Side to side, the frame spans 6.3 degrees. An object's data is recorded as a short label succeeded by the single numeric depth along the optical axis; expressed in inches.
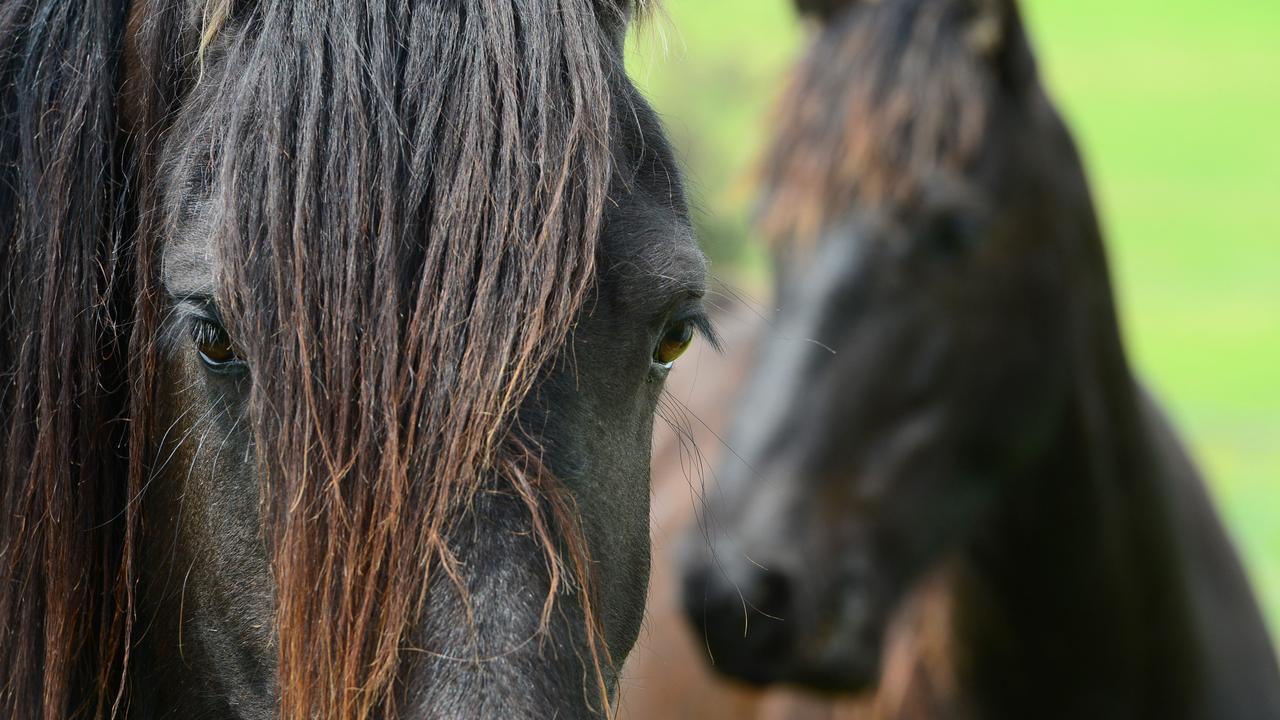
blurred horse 361.3
